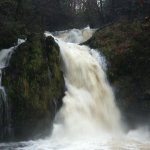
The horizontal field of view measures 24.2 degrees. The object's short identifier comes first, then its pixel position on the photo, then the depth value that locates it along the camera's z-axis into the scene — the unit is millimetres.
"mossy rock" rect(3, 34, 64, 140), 13786
